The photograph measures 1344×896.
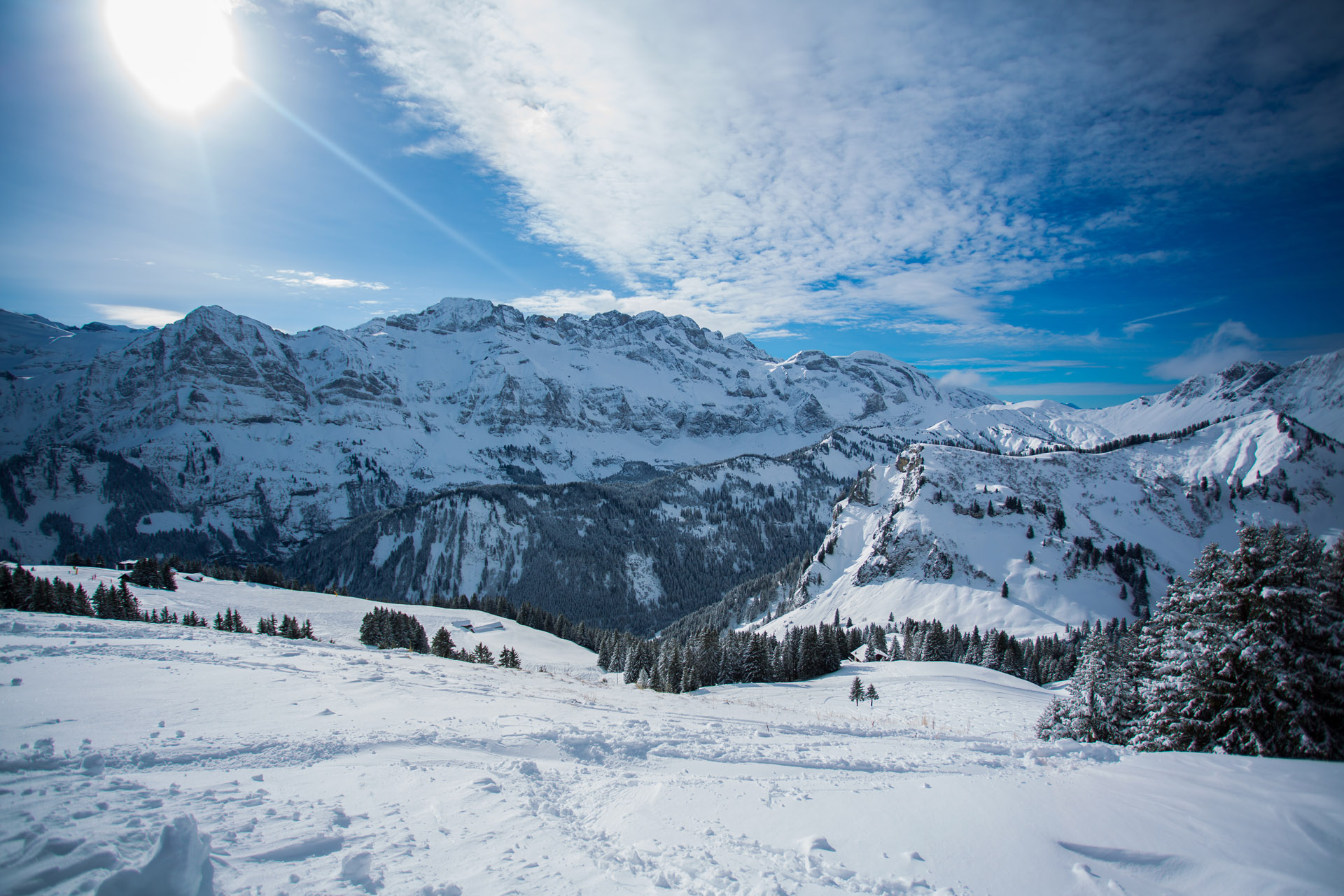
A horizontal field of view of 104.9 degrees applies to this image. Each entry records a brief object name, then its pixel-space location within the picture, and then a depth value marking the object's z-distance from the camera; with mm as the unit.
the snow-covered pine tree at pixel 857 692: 32875
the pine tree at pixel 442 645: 38531
